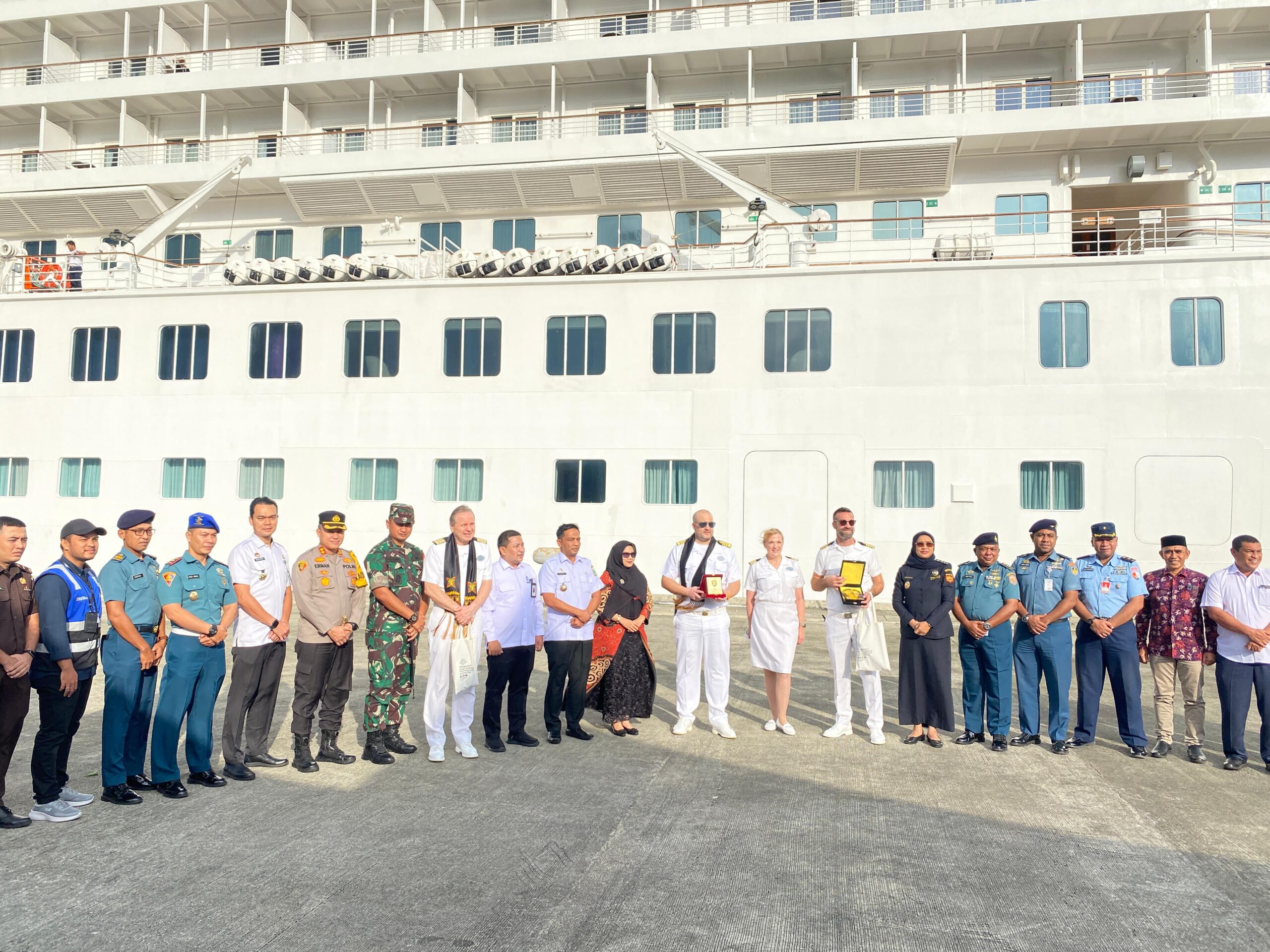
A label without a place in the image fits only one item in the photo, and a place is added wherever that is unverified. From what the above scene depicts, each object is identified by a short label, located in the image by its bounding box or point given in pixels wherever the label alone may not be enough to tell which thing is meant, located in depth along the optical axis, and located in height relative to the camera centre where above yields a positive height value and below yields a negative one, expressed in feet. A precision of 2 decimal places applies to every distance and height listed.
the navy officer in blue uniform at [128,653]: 17.21 -2.48
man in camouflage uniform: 20.74 -2.50
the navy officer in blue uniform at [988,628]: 22.47 -2.51
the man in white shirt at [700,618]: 24.00 -2.46
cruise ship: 45.80 +14.38
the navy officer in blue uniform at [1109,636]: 22.08 -2.70
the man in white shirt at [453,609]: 21.04 -1.97
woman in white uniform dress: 24.13 -2.54
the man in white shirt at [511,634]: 22.08 -2.68
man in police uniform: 19.97 -2.46
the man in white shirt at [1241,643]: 20.89 -2.66
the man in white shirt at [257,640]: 19.43 -2.50
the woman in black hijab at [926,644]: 22.79 -2.97
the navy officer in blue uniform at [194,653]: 17.95 -2.61
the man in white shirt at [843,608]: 23.66 -2.17
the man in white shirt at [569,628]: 23.15 -2.63
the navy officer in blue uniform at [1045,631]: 22.43 -2.63
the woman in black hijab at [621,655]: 23.76 -3.43
